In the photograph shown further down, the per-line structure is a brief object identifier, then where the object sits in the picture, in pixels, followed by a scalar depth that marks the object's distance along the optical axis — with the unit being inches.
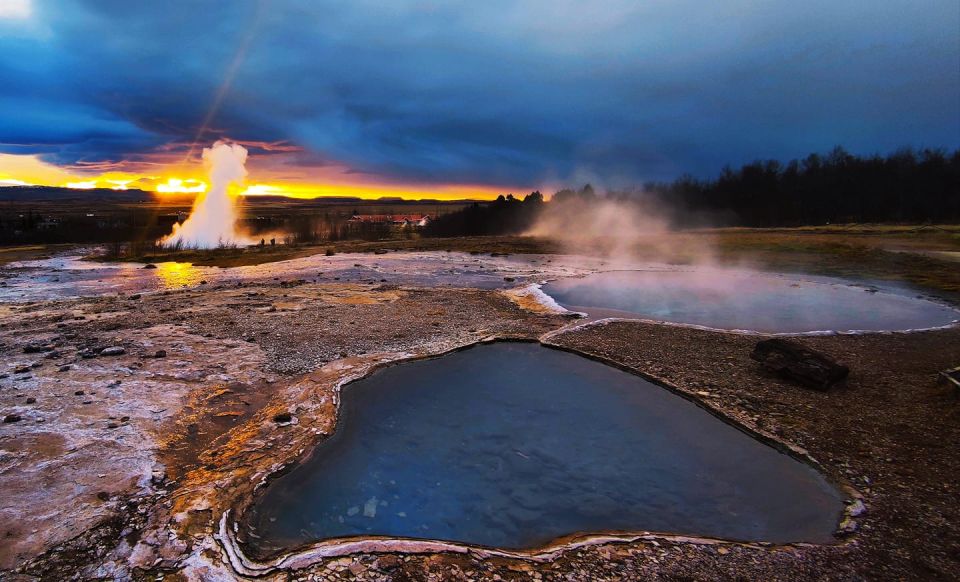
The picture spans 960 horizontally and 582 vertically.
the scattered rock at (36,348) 330.6
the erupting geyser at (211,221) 1685.5
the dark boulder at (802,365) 277.3
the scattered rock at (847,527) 160.1
